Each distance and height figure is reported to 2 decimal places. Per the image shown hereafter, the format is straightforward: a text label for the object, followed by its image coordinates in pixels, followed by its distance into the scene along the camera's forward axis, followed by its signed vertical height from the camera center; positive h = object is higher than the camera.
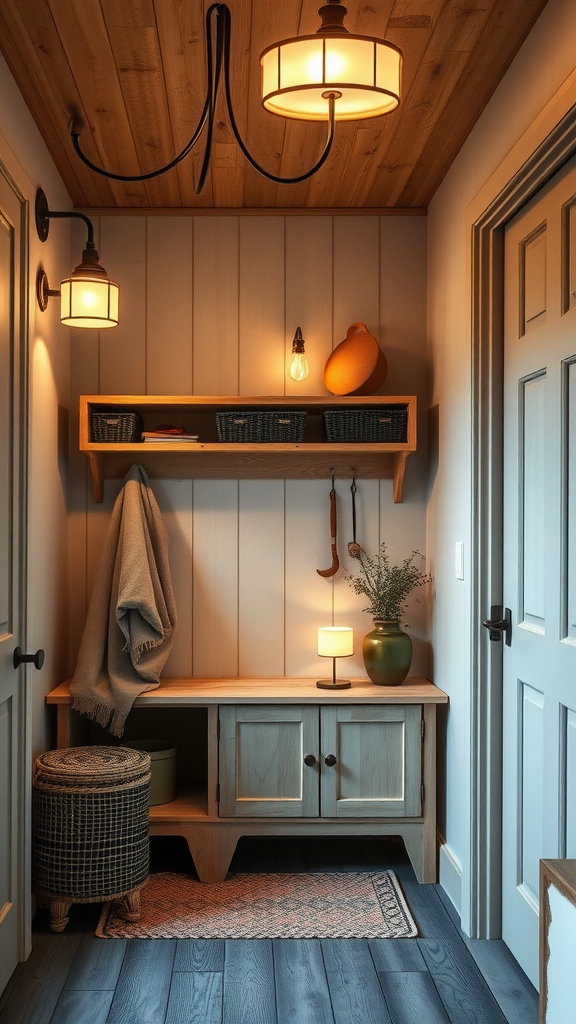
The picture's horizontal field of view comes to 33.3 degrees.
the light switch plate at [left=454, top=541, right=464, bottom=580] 3.12 -0.13
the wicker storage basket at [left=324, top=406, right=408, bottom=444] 3.56 +0.36
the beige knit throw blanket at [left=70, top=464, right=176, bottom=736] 3.41 -0.35
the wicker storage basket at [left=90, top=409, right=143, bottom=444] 3.55 +0.34
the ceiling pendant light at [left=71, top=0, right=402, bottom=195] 1.76 +0.84
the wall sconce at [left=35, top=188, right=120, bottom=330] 3.12 +0.75
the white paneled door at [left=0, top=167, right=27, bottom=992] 2.60 -0.17
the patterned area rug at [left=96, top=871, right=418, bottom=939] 2.94 -1.26
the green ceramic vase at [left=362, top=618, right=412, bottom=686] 3.56 -0.49
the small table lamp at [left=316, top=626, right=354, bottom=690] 3.51 -0.44
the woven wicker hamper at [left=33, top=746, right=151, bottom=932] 2.98 -0.99
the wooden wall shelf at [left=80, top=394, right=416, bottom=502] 3.68 +0.24
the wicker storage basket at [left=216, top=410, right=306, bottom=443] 3.55 +0.35
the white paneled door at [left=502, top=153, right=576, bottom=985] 2.32 -0.08
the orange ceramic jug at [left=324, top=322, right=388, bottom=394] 3.61 +0.59
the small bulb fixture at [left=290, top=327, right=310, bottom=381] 3.72 +0.62
